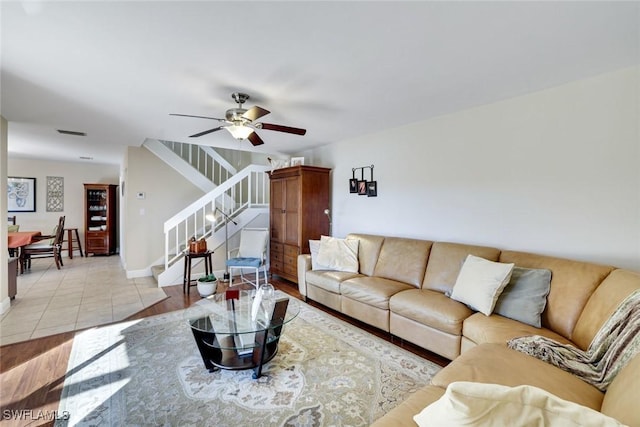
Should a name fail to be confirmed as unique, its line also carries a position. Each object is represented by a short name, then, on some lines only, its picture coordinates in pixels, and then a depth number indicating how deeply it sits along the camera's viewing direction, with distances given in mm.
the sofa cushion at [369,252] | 3602
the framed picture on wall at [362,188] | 4141
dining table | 4914
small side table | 4254
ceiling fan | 2508
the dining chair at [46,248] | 5355
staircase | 4703
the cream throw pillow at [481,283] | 2244
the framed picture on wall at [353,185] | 4223
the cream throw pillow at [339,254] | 3672
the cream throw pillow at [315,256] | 3746
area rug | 1750
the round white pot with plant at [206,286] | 4018
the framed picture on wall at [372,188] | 4070
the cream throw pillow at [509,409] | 707
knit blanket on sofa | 1387
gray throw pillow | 2135
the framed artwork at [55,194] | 6977
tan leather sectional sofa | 1327
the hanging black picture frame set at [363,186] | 4074
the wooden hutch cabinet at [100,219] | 7004
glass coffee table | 2141
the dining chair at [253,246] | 4766
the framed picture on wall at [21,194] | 6570
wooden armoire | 4434
